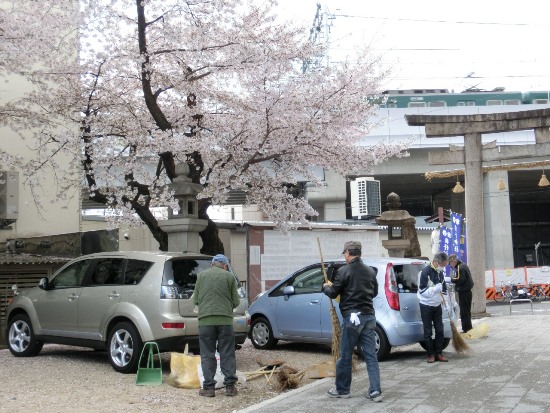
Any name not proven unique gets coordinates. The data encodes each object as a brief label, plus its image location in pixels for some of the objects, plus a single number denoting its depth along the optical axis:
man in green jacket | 7.38
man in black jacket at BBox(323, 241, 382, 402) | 6.89
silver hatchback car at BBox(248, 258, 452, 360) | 9.59
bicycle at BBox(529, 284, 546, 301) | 31.16
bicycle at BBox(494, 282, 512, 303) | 30.01
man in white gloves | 9.33
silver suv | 8.45
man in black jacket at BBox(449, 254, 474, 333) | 12.89
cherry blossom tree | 11.70
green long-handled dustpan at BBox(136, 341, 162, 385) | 7.90
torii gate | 17.94
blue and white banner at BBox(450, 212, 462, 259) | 19.95
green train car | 39.16
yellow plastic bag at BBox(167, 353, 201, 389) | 7.72
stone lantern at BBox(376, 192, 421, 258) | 17.45
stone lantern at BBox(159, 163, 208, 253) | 10.86
